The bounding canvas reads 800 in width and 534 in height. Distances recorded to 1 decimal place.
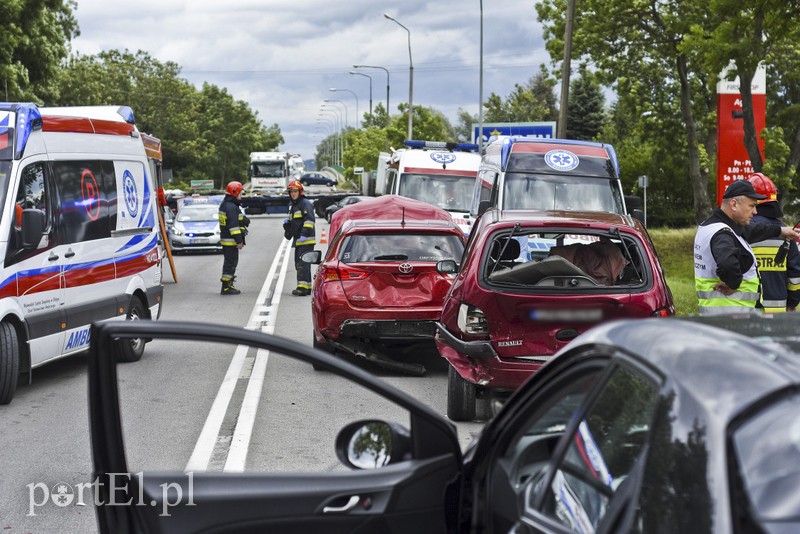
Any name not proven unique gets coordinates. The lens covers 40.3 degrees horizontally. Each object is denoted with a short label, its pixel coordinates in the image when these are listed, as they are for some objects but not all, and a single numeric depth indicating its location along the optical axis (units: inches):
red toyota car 405.1
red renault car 302.0
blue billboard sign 1571.7
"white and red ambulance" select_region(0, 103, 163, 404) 358.3
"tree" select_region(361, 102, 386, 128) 4734.3
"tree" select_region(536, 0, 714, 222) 1291.8
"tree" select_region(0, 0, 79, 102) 1285.7
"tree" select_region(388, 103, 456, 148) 2886.3
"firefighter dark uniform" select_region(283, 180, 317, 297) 746.2
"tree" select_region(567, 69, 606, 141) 2861.7
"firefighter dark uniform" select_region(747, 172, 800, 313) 350.9
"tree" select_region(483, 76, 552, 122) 3430.1
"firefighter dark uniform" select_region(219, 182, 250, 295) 746.8
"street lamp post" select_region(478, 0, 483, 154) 1446.4
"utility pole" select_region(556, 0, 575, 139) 1038.5
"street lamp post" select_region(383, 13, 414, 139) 2196.1
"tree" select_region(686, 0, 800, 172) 600.4
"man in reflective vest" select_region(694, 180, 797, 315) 291.1
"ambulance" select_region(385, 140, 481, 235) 916.6
